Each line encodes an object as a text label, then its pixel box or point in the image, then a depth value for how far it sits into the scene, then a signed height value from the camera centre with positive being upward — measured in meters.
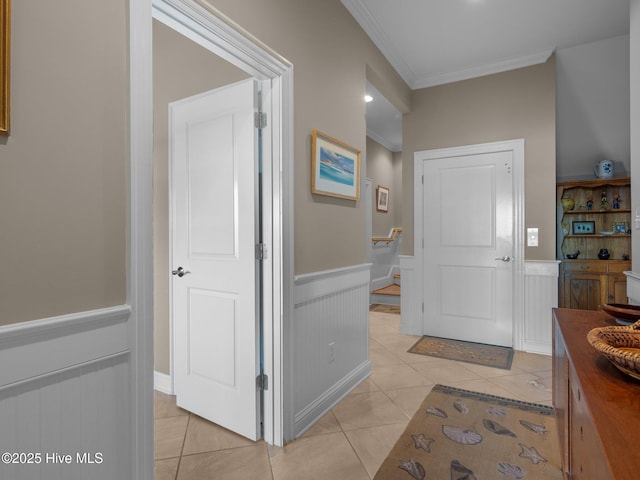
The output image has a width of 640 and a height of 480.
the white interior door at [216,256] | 1.93 -0.10
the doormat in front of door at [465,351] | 3.15 -1.10
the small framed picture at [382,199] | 6.27 +0.72
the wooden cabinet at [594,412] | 0.56 -0.34
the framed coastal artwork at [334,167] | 2.16 +0.48
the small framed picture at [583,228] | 3.81 +0.11
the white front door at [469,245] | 3.52 -0.08
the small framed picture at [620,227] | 3.67 +0.11
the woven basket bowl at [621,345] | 0.77 -0.26
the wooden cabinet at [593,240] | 3.60 -0.02
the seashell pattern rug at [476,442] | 1.67 -1.10
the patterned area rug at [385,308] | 5.18 -1.07
